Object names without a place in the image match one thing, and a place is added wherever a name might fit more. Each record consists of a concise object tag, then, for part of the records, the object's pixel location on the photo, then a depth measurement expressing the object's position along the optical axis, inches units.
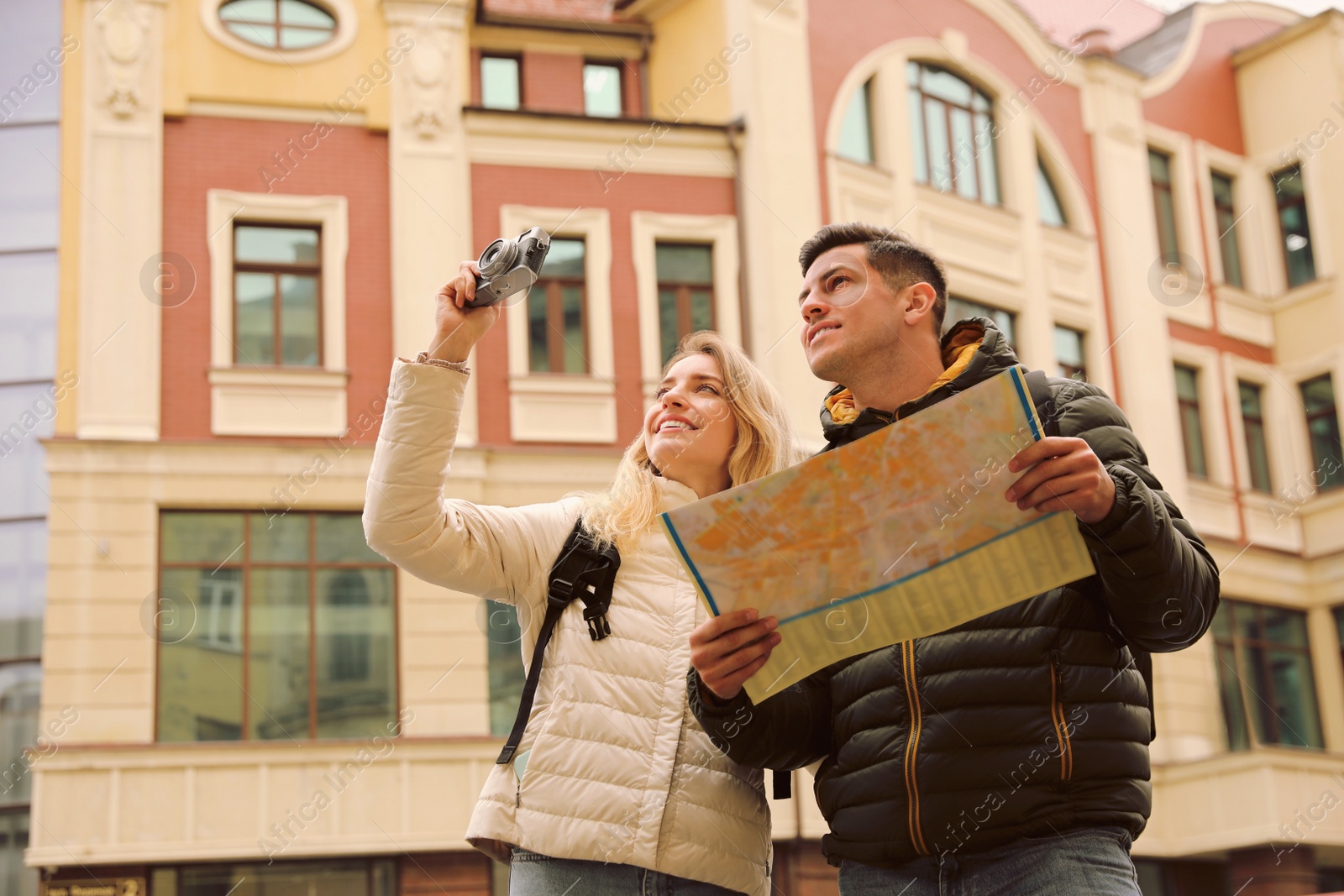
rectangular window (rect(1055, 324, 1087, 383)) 794.2
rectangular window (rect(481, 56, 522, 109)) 732.7
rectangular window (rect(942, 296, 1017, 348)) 740.0
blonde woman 135.9
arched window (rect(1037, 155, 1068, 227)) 826.2
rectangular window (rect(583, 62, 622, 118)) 748.6
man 109.0
